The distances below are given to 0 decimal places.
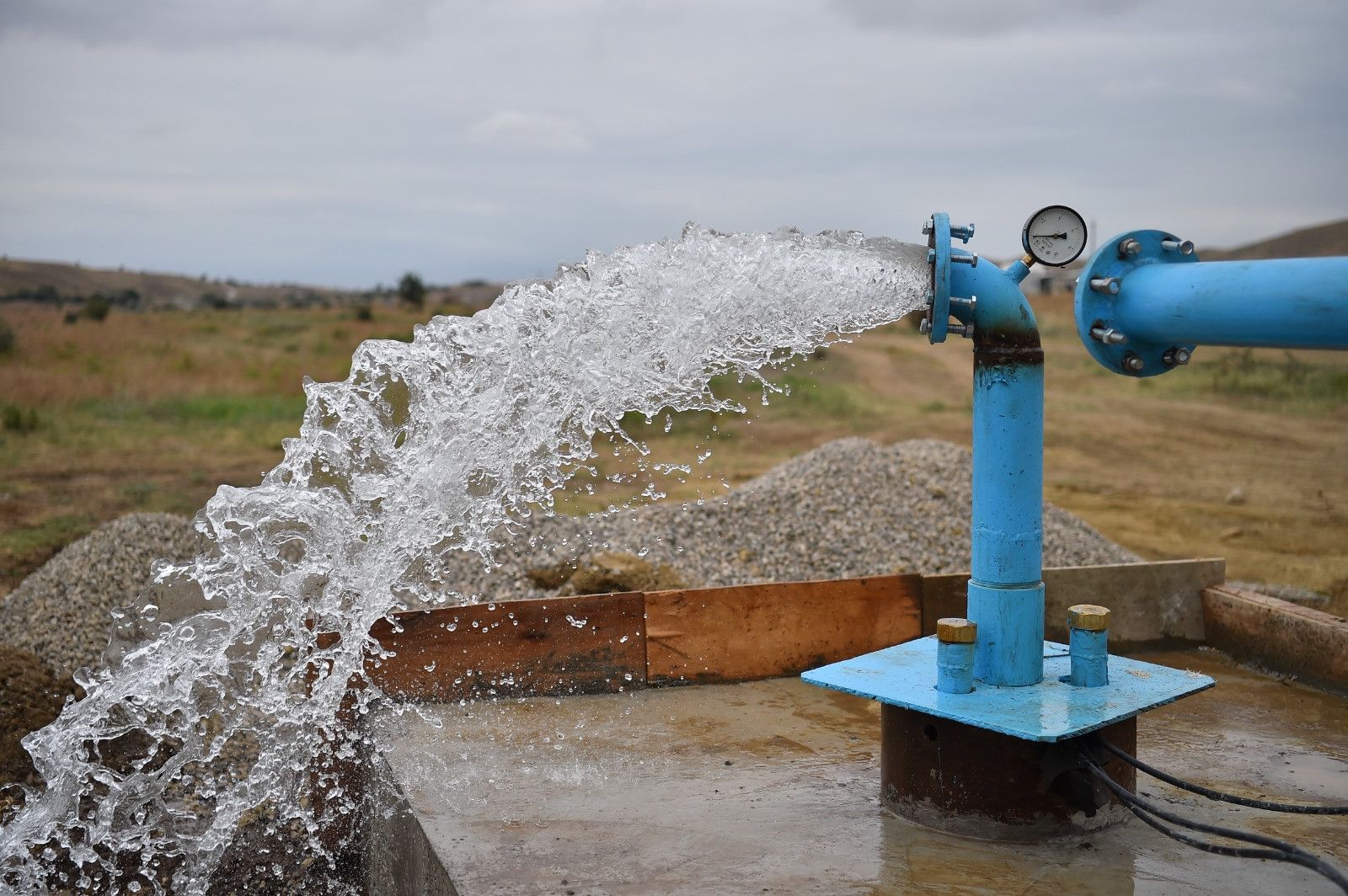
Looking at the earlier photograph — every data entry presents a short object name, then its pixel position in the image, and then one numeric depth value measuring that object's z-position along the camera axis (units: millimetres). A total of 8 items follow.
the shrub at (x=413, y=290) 36281
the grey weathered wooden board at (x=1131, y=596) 5762
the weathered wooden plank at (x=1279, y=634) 5402
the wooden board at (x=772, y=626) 5406
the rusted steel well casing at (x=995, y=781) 3759
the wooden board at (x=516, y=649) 5066
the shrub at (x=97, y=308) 28016
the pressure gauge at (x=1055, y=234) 3836
